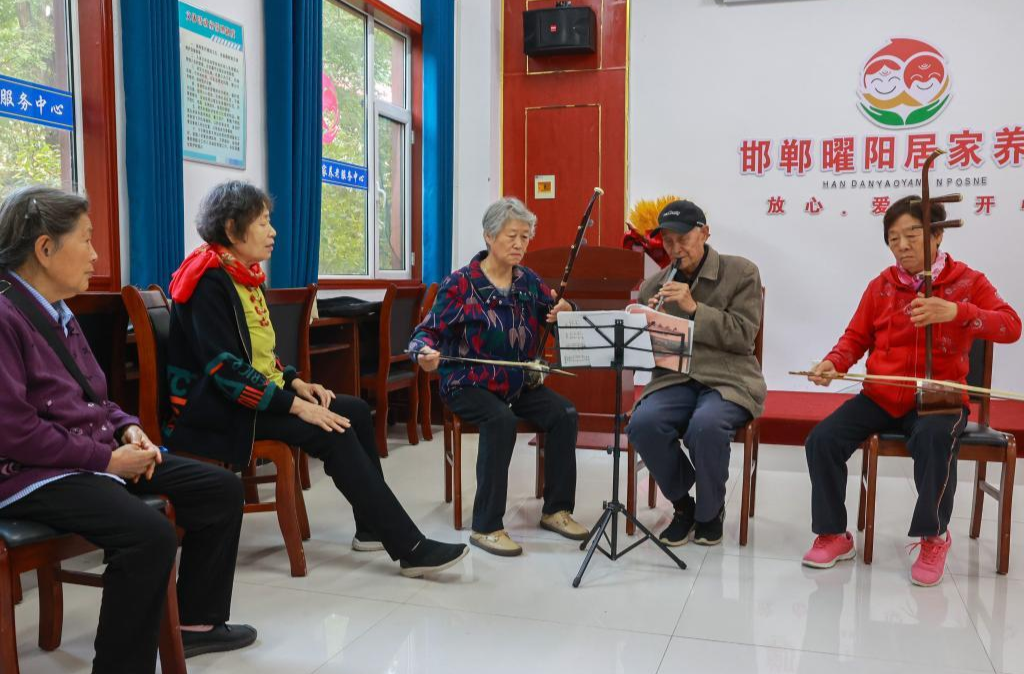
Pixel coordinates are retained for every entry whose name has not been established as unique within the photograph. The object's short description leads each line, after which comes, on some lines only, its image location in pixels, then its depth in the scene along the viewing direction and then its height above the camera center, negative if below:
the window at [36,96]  3.16 +0.59
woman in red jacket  2.67 -0.35
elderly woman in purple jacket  1.74 -0.42
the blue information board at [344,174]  5.12 +0.51
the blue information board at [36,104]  3.12 +0.56
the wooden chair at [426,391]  4.76 -0.74
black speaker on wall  5.79 +1.54
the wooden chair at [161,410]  2.57 -0.46
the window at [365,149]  5.19 +0.69
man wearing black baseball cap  2.89 -0.44
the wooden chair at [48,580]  1.68 -0.73
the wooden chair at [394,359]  4.28 -0.51
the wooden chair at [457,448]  3.12 -0.68
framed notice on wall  3.84 +0.77
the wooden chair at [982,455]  2.71 -0.60
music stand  2.65 -0.78
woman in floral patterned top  2.95 -0.39
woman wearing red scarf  2.47 -0.36
